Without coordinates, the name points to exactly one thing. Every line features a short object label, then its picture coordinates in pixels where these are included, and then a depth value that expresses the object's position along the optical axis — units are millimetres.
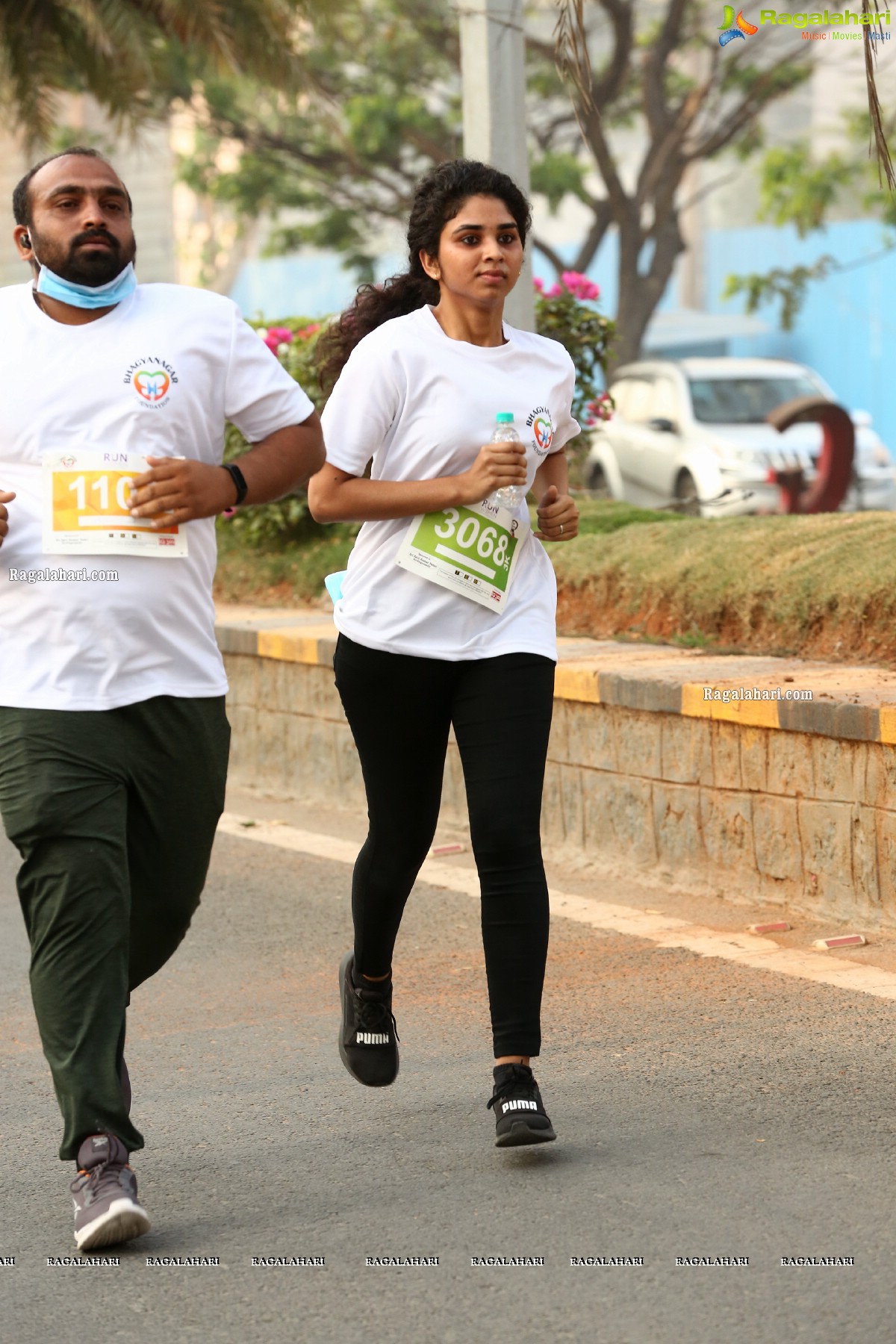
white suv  36266
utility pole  17062
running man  6969
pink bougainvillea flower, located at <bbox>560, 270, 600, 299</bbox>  21210
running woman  7927
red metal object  25766
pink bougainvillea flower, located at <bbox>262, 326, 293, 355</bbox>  22025
